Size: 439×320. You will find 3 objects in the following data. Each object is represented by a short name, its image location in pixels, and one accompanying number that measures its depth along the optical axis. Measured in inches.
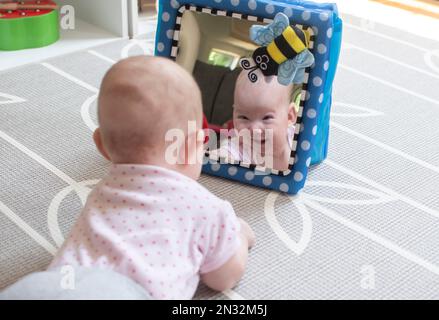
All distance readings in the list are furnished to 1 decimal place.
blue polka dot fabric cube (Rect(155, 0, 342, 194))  39.5
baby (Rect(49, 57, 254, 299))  29.6
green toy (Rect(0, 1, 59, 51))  62.5
